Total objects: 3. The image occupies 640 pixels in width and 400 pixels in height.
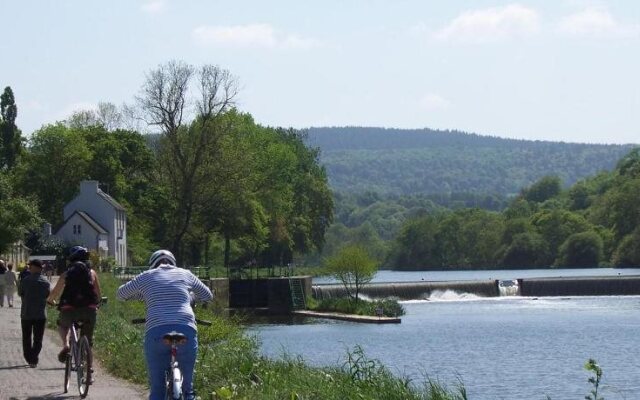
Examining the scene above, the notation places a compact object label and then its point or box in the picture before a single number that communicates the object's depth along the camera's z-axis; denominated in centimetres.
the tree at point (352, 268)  7338
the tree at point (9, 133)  9269
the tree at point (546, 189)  19512
